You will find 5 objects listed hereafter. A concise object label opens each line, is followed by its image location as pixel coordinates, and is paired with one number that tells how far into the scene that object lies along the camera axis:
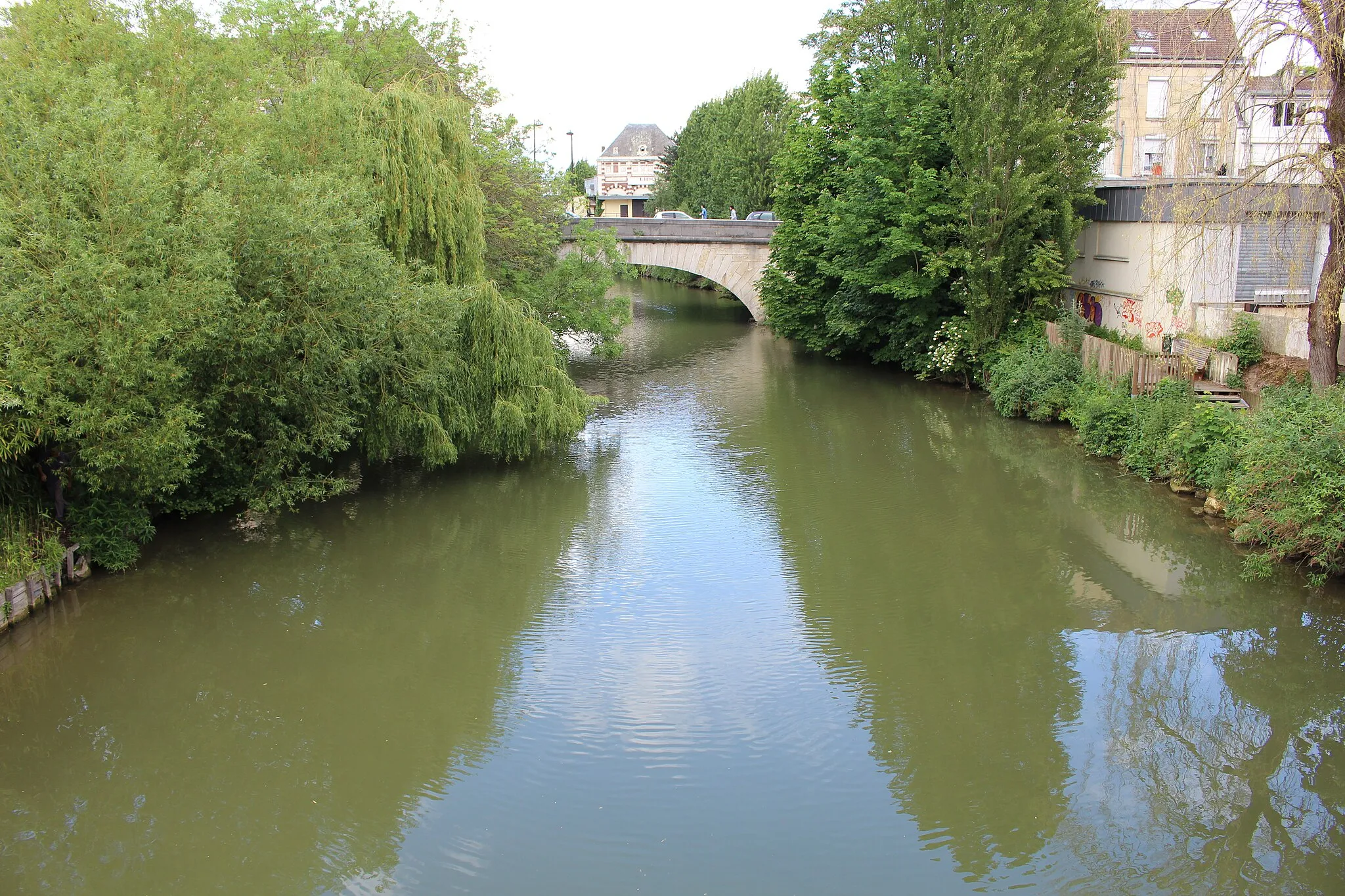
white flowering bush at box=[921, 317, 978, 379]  23.16
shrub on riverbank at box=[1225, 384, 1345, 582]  11.03
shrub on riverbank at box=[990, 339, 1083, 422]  19.78
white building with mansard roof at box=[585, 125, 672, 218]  102.88
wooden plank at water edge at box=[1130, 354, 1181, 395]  16.77
